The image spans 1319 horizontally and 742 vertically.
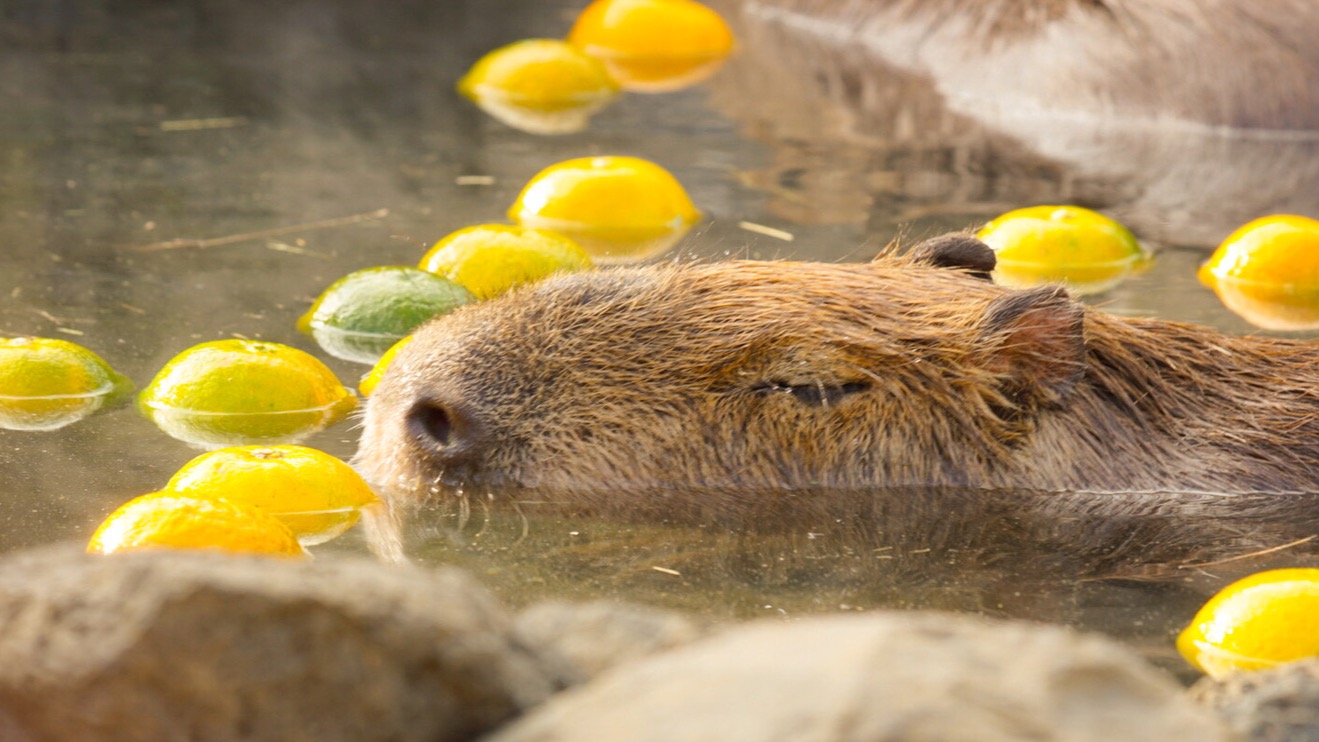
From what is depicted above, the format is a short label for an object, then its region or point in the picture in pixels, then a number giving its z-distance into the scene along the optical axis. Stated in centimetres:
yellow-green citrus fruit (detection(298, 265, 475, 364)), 869
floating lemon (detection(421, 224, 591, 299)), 924
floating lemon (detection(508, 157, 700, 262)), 1120
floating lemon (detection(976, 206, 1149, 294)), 1027
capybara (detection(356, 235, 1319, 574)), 643
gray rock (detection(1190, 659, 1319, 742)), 362
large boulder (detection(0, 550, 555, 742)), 312
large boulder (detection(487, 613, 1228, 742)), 276
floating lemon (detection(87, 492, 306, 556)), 532
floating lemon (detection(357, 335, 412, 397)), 768
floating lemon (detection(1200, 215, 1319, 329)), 981
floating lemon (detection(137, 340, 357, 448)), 744
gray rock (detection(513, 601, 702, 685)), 359
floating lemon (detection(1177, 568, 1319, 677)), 515
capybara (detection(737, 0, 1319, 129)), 1474
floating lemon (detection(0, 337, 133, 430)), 748
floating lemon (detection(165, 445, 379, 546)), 619
